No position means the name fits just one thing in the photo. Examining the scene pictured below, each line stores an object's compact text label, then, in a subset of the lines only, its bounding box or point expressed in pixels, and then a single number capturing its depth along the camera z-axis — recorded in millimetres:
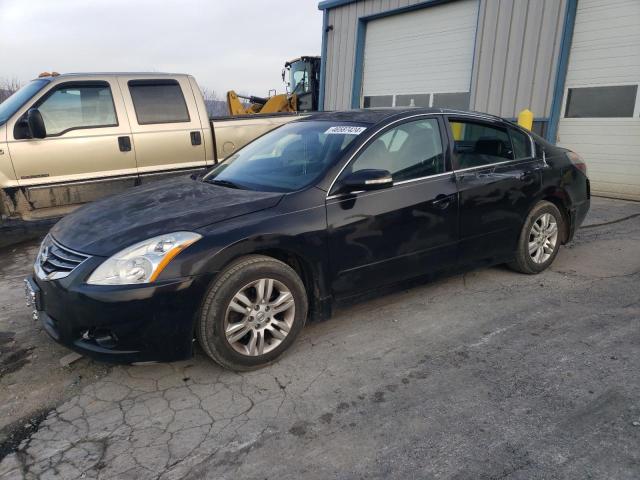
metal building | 8516
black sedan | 2586
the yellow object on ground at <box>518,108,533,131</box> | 8719
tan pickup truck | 5246
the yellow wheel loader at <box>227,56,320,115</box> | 14281
